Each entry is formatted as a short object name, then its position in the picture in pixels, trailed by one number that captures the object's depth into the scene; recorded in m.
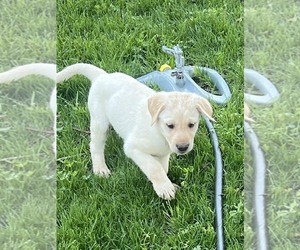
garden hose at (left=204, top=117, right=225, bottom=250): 2.74
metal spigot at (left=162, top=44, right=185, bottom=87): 2.84
